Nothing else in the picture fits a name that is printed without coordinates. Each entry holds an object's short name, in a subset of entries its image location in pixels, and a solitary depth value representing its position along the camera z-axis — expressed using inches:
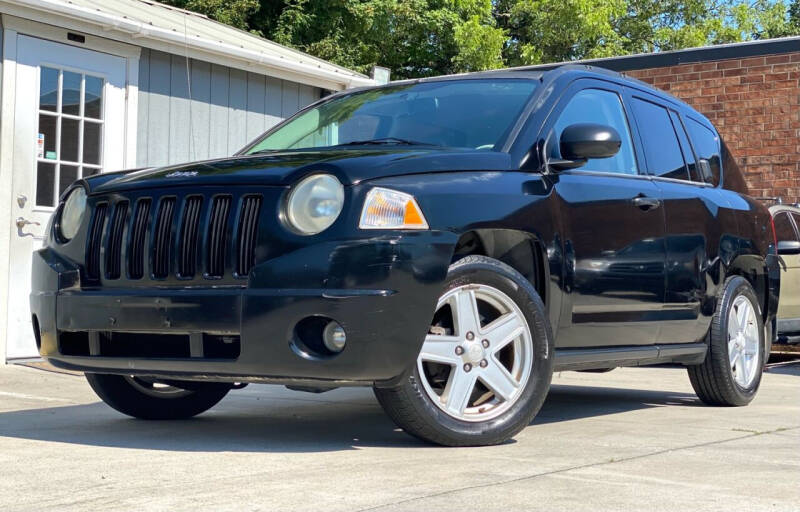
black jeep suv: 172.1
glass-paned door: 370.6
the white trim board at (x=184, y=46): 379.9
